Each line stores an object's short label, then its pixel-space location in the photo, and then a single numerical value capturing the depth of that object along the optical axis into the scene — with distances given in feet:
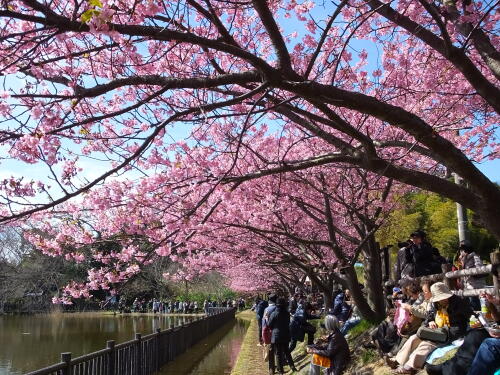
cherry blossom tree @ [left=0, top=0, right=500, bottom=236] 12.05
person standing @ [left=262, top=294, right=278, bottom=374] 33.66
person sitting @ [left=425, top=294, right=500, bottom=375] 12.75
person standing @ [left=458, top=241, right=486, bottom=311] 22.41
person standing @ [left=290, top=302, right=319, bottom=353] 37.04
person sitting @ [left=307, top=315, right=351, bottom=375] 22.52
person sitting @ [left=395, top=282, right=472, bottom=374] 17.13
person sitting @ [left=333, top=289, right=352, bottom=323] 36.14
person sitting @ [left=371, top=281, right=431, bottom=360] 19.83
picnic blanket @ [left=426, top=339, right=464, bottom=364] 16.34
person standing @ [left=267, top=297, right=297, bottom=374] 32.07
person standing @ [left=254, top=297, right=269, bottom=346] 48.24
